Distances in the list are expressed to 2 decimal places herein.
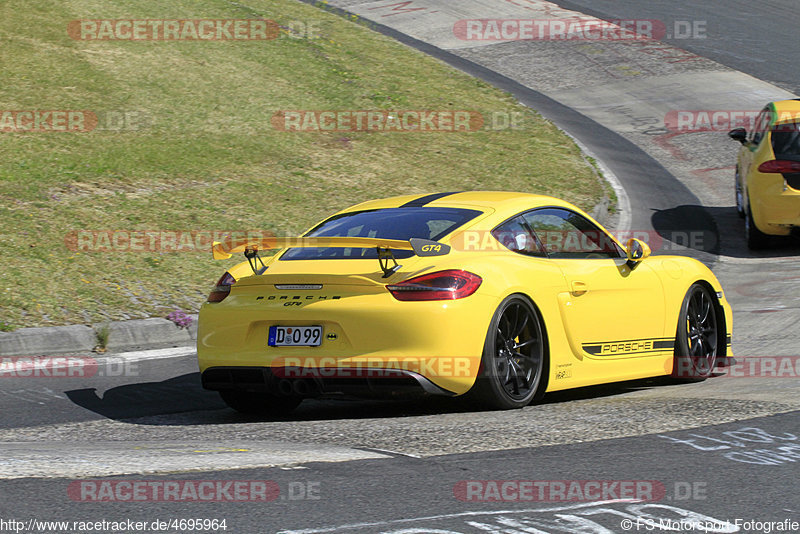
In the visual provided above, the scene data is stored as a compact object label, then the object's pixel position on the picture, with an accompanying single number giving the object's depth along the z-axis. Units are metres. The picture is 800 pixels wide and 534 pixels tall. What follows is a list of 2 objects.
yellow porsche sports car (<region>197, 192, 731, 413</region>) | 12.80
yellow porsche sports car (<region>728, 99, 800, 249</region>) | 27.50
